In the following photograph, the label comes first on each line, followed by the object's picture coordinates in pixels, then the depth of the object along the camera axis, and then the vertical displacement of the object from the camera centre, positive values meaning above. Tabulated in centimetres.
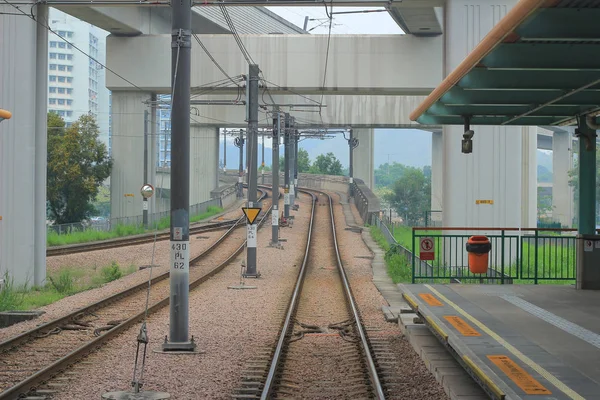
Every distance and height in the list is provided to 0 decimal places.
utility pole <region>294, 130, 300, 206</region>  6728 +385
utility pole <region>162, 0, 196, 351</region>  1341 +37
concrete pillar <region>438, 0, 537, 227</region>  2723 +97
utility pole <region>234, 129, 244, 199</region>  7506 +353
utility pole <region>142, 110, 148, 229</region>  4394 +123
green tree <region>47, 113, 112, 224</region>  5062 +229
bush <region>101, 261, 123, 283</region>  2637 -214
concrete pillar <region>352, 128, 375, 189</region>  8694 +516
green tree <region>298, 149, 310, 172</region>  15525 +839
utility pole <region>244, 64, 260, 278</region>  2667 +142
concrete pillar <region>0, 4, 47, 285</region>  2258 +140
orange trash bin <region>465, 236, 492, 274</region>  1736 -91
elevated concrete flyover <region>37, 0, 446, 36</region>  2348 +705
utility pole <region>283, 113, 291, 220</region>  4888 +254
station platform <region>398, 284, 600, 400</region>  845 -165
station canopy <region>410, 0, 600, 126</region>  929 +193
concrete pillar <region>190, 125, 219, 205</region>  6531 +343
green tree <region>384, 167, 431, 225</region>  14275 +210
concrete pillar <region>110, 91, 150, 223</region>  4141 +265
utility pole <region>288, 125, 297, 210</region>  5959 +345
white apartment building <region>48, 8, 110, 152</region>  19188 +3033
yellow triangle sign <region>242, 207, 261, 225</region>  2467 -17
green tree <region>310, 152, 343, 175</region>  14350 +700
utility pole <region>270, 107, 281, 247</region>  3656 +141
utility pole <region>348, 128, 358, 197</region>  7219 +497
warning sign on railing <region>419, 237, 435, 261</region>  1742 -82
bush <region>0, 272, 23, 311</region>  1822 -210
